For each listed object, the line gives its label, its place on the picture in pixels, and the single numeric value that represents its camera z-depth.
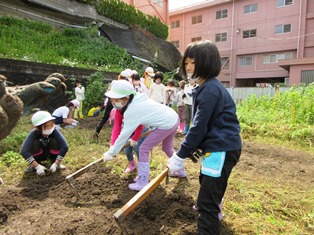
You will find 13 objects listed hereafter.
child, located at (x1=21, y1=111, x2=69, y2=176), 3.48
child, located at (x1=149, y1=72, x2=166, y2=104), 6.65
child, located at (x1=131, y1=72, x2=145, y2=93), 5.66
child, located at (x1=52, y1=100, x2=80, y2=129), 6.07
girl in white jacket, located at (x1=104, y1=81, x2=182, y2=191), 2.77
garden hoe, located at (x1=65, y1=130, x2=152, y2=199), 2.82
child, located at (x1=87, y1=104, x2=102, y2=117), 9.40
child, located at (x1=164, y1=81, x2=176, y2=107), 7.43
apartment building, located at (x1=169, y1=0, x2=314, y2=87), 21.67
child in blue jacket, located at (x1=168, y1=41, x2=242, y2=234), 1.83
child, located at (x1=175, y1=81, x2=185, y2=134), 7.10
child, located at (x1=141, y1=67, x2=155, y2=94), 6.75
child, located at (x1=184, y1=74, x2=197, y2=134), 6.40
